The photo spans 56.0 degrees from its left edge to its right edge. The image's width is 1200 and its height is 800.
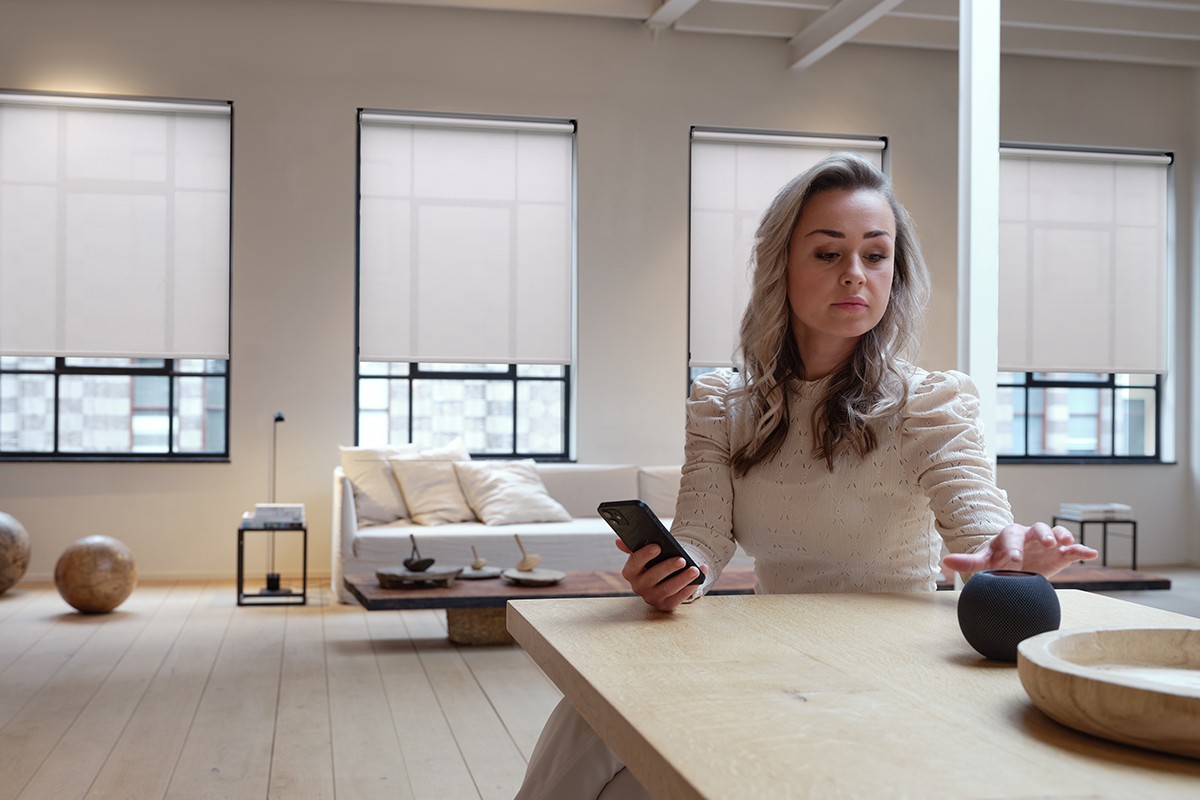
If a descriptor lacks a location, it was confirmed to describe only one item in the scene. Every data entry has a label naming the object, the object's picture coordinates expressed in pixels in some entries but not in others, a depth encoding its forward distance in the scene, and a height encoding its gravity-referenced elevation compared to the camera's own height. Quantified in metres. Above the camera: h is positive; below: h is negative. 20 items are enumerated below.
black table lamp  6.35 -1.02
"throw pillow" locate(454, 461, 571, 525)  6.43 -0.56
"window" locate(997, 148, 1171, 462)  8.09 +0.72
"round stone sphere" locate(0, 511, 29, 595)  6.13 -0.87
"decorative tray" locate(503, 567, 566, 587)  4.88 -0.78
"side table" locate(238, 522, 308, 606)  6.04 -1.09
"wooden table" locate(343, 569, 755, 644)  4.66 -0.83
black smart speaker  1.14 -0.21
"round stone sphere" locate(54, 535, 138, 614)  5.72 -0.93
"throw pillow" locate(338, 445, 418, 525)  6.39 -0.51
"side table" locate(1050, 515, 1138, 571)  7.55 -0.88
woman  1.73 -0.05
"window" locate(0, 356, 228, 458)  6.90 -0.08
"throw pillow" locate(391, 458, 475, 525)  6.45 -0.55
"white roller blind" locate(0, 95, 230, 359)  6.82 +1.02
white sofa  5.93 -0.77
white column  4.36 +0.78
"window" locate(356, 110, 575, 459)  7.22 +0.75
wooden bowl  0.80 -0.22
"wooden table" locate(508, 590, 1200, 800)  0.76 -0.26
